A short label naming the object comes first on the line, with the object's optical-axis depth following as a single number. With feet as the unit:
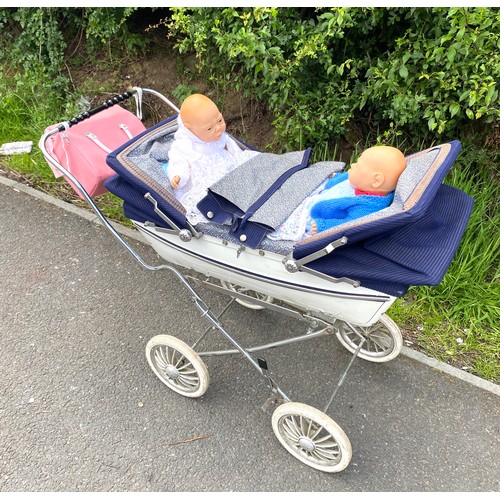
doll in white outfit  7.84
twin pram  5.96
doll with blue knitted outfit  6.42
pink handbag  8.59
